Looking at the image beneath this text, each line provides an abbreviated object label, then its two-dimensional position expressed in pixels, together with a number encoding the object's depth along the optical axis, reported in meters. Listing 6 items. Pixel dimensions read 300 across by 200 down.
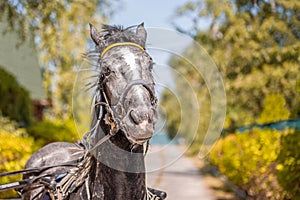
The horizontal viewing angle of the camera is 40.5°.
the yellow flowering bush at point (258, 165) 10.06
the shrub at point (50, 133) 13.13
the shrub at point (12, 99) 15.30
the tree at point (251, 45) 18.53
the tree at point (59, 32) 12.82
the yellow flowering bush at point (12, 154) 8.47
